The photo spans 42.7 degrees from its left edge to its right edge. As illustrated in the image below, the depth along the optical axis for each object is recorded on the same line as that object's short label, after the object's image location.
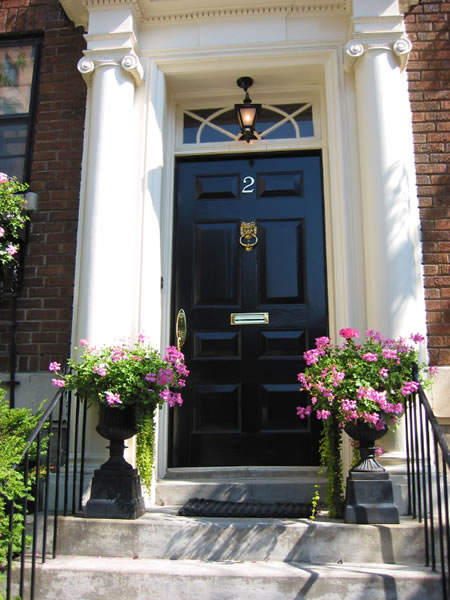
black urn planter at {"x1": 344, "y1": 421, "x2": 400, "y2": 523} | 3.11
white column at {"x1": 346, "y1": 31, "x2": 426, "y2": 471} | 3.78
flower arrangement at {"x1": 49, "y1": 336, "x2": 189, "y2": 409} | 3.34
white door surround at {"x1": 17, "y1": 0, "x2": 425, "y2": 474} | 3.92
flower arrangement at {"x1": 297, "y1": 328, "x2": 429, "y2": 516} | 3.19
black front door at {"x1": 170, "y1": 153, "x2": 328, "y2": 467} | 4.24
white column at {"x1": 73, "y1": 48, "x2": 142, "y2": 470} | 3.90
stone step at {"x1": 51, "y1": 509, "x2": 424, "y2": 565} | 2.99
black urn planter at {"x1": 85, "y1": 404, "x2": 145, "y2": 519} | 3.28
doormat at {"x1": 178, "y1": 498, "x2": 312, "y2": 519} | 3.40
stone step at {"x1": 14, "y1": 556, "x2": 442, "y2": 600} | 2.70
